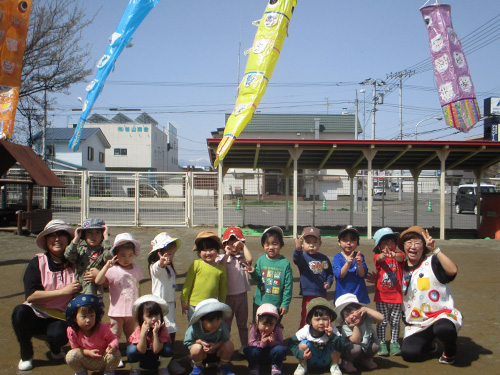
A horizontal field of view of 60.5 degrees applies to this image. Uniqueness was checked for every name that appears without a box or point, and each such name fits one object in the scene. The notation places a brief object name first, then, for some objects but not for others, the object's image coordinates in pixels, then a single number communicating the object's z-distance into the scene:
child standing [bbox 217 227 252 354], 4.23
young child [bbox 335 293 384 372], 3.82
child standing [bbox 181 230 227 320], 4.02
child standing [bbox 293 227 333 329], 4.22
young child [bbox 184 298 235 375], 3.64
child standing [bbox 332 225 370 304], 4.18
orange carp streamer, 7.20
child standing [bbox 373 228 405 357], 4.26
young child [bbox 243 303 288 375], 3.72
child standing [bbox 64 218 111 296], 4.02
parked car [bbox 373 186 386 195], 23.07
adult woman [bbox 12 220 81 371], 3.85
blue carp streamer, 6.94
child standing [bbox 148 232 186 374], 3.93
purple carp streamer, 8.80
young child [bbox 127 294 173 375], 3.59
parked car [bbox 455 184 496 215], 21.19
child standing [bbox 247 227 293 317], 4.10
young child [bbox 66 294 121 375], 3.49
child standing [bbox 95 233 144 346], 3.96
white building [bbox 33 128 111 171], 38.97
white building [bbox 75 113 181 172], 52.50
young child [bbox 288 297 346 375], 3.69
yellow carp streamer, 7.29
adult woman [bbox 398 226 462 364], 3.97
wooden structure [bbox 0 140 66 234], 11.26
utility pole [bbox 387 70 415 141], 35.78
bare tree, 17.22
